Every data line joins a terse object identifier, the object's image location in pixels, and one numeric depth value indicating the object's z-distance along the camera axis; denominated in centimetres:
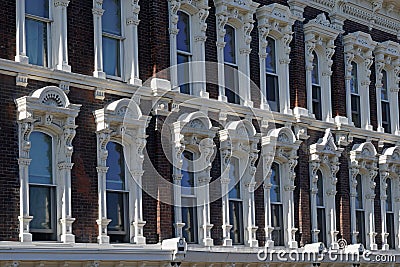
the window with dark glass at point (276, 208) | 2680
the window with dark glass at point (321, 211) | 2856
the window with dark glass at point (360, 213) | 3017
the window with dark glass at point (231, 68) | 2578
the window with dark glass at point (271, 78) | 2731
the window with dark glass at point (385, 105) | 3222
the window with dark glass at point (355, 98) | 3077
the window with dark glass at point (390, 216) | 3146
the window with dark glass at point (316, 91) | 2909
